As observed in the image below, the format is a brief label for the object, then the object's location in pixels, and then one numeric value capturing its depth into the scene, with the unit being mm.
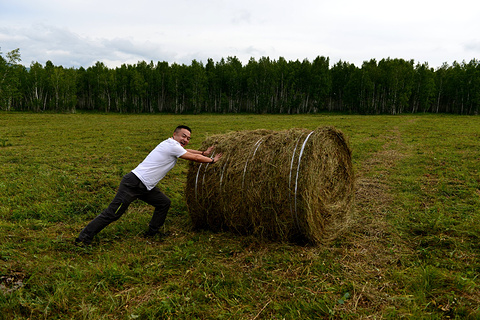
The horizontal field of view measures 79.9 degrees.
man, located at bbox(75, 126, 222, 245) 5383
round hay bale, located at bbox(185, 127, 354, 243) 5125
